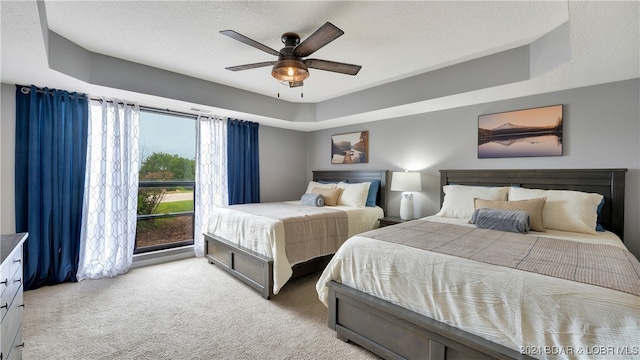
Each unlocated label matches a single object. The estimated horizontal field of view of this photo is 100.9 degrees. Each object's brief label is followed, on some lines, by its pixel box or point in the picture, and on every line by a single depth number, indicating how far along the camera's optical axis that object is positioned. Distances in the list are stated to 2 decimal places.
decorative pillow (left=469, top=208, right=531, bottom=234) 2.31
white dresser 1.27
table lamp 3.68
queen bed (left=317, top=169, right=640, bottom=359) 1.16
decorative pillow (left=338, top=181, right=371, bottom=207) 4.03
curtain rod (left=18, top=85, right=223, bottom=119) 2.84
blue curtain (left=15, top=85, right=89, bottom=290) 2.83
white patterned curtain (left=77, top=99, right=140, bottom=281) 3.21
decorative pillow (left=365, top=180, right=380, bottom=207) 4.17
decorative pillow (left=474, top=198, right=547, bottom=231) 2.39
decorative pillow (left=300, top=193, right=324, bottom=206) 3.99
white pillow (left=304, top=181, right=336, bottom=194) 4.46
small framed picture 4.62
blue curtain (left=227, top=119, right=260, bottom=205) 4.44
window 3.81
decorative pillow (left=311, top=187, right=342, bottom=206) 4.08
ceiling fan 1.91
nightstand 3.65
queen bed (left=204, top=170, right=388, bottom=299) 2.77
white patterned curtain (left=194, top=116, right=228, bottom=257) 4.13
